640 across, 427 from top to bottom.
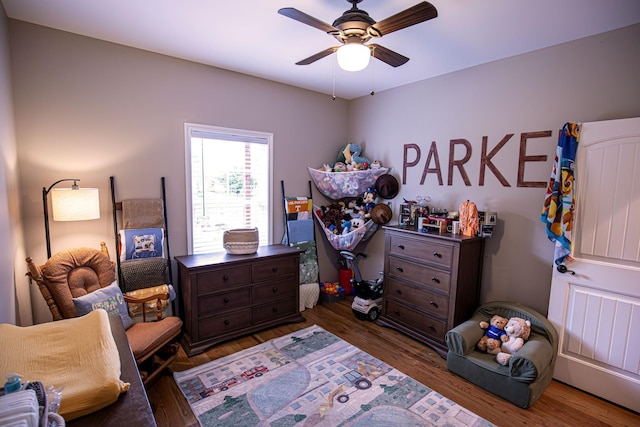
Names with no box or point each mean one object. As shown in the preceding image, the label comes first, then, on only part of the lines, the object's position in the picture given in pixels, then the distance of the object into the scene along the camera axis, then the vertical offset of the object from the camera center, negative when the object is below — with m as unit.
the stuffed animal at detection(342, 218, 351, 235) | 3.84 -0.58
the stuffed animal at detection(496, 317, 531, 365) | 2.34 -1.20
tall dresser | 2.71 -0.93
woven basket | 3.07 -0.63
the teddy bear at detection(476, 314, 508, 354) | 2.47 -1.24
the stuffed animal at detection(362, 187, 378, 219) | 3.82 -0.23
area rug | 1.99 -1.55
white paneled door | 2.09 -0.65
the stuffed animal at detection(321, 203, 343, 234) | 3.96 -0.48
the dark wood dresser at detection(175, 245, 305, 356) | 2.73 -1.11
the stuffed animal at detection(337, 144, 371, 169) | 3.91 +0.34
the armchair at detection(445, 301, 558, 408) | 2.10 -1.30
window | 3.12 -0.05
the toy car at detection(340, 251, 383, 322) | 3.40 -1.33
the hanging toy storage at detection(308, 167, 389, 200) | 3.77 +0.01
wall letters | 2.65 +0.24
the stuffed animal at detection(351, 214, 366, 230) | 3.78 -0.49
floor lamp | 2.14 -0.20
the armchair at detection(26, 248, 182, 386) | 2.03 -0.81
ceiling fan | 1.65 +0.90
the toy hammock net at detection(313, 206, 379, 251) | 3.74 -0.68
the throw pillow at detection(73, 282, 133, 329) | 2.02 -0.87
